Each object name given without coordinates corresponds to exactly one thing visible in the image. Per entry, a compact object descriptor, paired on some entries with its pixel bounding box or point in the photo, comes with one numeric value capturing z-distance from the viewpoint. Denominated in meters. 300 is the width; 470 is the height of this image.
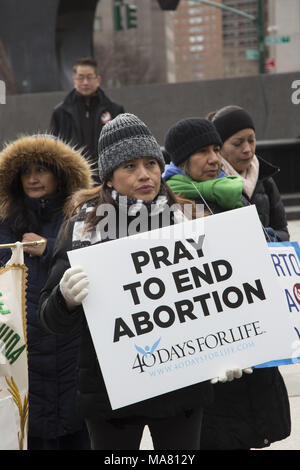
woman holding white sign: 4.57
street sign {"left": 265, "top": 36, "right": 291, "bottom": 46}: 35.92
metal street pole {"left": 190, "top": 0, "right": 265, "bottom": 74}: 43.83
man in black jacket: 13.61
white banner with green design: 4.94
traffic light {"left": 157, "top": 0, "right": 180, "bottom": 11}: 25.07
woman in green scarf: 5.93
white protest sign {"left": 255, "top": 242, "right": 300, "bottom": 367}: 5.81
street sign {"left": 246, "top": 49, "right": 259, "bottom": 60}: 42.93
